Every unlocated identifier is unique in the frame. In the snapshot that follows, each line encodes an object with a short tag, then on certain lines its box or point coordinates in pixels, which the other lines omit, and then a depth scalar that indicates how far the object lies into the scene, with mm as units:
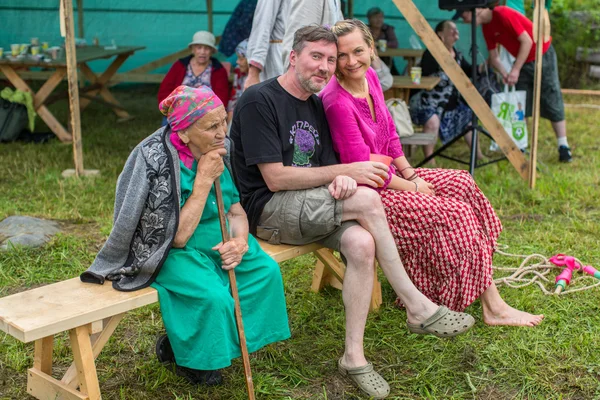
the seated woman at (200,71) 6266
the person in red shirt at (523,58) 6188
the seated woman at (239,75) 5996
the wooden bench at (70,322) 2346
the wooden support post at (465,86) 4723
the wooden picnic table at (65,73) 6895
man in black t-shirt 2854
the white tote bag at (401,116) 5672
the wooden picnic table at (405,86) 6023
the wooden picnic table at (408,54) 7905
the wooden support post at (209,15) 8961
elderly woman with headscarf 2570
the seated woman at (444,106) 6371
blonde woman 3131
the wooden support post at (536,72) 5324
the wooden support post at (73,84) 5492
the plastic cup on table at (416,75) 6023
